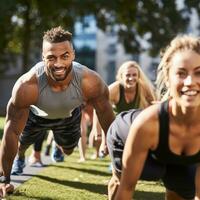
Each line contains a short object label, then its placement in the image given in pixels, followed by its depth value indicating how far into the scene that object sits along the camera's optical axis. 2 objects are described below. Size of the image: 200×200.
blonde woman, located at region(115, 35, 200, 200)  3.69
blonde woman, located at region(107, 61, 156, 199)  8.75
